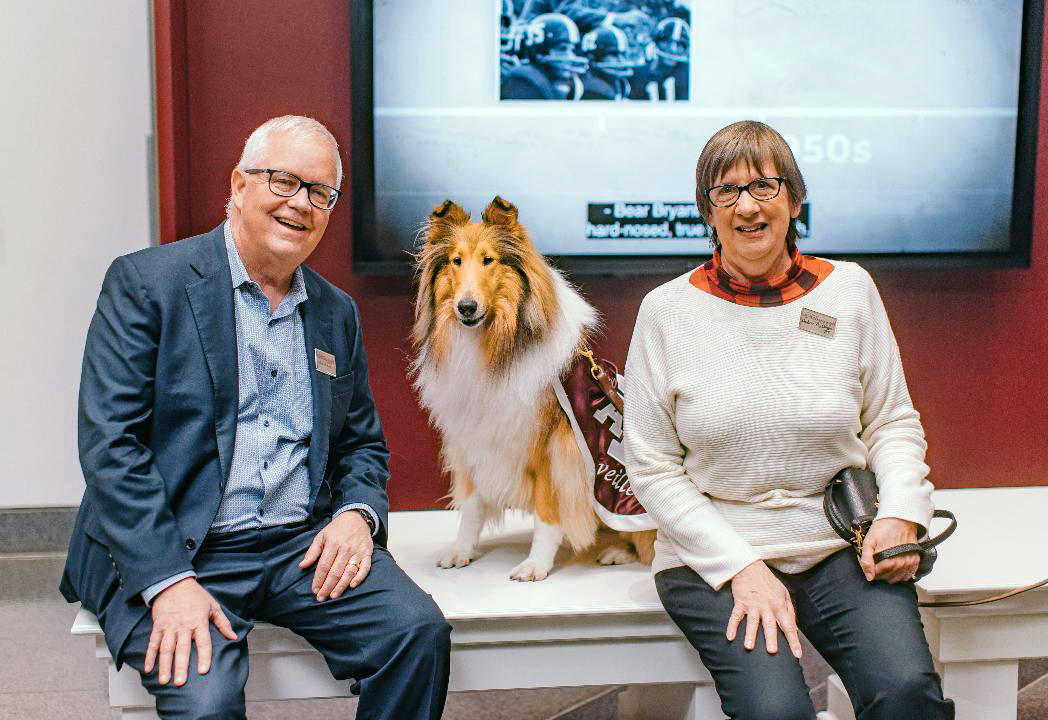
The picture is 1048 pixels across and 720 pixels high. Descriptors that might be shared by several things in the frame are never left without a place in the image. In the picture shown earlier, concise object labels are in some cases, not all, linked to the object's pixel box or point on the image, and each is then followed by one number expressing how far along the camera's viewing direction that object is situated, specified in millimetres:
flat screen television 2594
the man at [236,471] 1596
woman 1655
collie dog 2051
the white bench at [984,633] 1918
